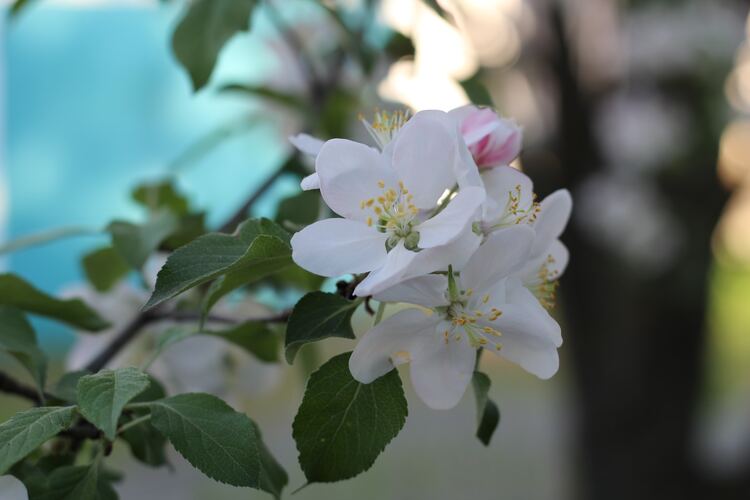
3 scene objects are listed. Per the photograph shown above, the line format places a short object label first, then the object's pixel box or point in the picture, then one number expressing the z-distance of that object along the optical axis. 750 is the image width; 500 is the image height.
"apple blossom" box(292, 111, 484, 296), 0.41
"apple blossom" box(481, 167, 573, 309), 0.44
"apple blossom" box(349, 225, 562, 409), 0.42
